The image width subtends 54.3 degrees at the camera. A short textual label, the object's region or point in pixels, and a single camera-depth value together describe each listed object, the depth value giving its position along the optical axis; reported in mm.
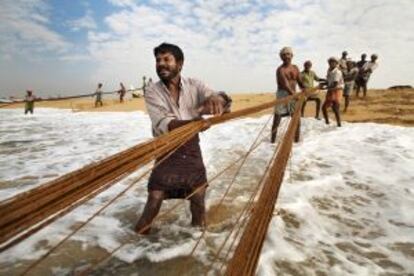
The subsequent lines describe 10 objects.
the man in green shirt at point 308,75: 8711
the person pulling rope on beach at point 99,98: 24959
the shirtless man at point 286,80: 6863
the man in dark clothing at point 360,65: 13430
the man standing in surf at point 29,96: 21003
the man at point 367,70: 12930
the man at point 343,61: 12562
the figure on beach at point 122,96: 26531
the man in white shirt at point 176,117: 2914
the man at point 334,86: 8914
